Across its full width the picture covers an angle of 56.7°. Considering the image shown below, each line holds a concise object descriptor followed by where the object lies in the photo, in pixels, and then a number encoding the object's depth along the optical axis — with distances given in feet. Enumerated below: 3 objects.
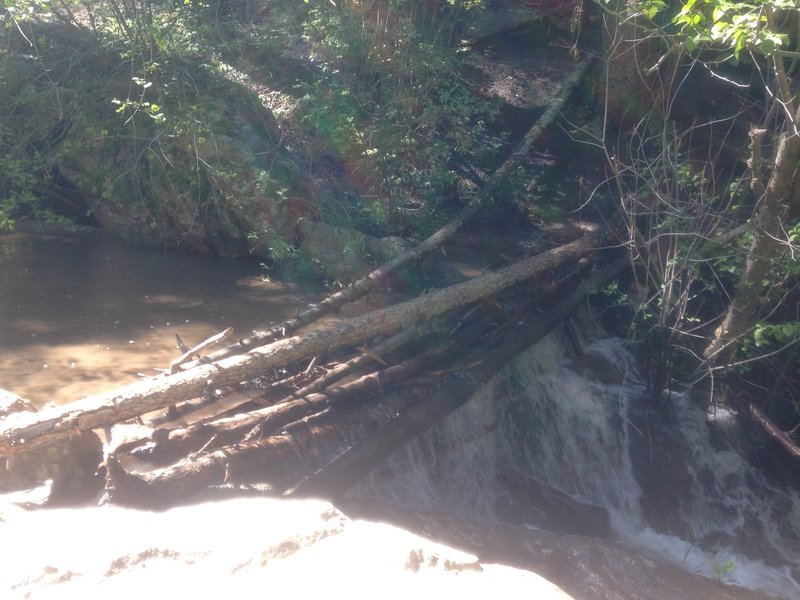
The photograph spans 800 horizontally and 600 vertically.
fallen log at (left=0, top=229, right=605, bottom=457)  12.31
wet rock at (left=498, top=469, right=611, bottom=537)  19.21
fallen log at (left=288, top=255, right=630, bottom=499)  15.90
